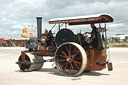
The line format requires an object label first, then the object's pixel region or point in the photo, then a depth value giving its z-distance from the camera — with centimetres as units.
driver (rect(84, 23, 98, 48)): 569
